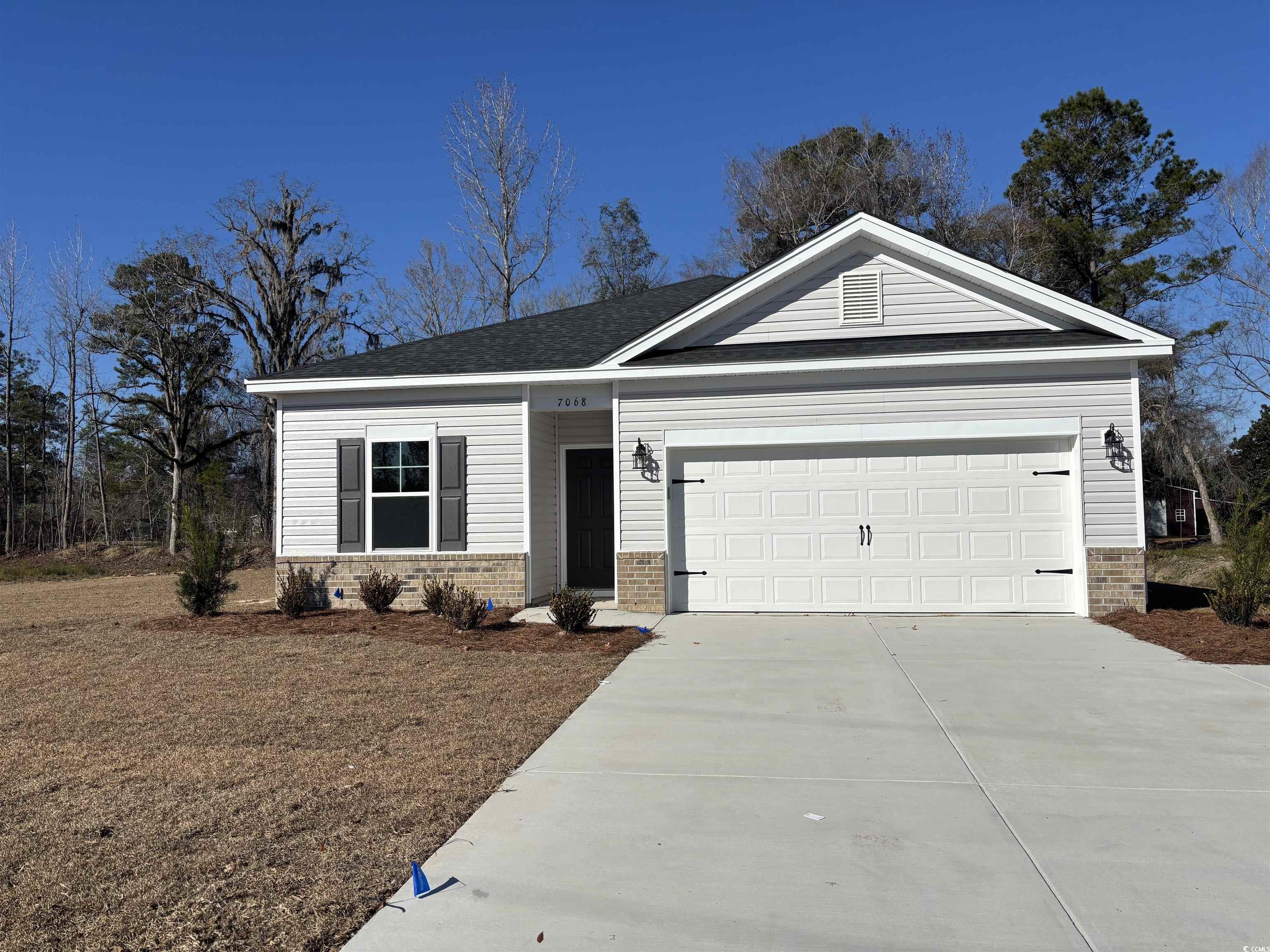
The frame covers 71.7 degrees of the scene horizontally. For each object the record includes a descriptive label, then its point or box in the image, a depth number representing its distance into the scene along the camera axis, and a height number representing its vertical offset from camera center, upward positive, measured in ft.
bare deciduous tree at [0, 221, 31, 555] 95.30 +13.50
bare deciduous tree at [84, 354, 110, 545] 96.37 +8.85
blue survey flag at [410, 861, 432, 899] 10.94 -4.60
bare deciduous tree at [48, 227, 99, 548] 95.14 +18.12
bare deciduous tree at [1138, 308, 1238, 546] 84.43 +9.00
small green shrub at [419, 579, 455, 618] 33.71 -3.16
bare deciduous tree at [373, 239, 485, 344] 103.65 +25.76
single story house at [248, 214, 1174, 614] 33.81 +2.60
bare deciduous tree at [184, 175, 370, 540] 92.43 +24.22
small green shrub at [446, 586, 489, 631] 32.12 -3.56
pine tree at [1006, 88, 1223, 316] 82.07 +29.42
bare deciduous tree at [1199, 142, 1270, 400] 82.28 +26.95
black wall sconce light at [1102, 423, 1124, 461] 33.04 +2.38
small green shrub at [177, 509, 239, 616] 36.83 -2.33
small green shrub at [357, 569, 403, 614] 36.99 -3.26
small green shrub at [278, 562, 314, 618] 36.60 -3.37
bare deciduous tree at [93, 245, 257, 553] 90.79 +18.25
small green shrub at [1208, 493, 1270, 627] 29.55 -2.32
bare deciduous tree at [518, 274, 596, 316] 108.06 +26.36
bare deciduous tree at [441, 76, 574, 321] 85.66 +29.08
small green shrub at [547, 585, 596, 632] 30.60 -3.38
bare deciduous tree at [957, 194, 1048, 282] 85.10 +26.92
